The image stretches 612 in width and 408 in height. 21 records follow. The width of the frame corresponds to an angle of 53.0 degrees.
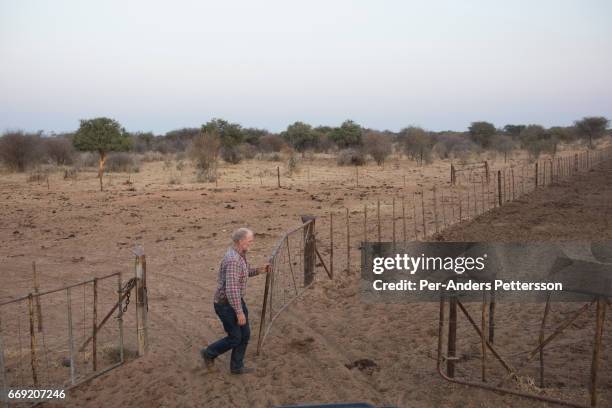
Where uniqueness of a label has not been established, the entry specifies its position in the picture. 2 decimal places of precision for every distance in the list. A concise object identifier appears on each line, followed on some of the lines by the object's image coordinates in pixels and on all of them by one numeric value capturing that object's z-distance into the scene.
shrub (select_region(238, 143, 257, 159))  41.91
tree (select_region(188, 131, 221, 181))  29.38
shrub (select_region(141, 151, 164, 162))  43.35
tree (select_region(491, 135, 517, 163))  50.03
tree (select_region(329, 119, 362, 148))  48.38
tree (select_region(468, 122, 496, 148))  60.68
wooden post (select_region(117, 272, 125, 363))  5.83
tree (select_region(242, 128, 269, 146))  54.29
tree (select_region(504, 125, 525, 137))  81.19
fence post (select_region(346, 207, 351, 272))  9.87
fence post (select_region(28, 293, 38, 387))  5.17
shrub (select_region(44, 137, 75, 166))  36.10
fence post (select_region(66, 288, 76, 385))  5.29
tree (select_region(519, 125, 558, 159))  41.50
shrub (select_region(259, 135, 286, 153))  49.75
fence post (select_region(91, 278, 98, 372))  5.55
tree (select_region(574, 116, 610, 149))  61.38
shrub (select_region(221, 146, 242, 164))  38.69
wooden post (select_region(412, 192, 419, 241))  12.04
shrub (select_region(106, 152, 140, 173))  33.22
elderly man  5.41
